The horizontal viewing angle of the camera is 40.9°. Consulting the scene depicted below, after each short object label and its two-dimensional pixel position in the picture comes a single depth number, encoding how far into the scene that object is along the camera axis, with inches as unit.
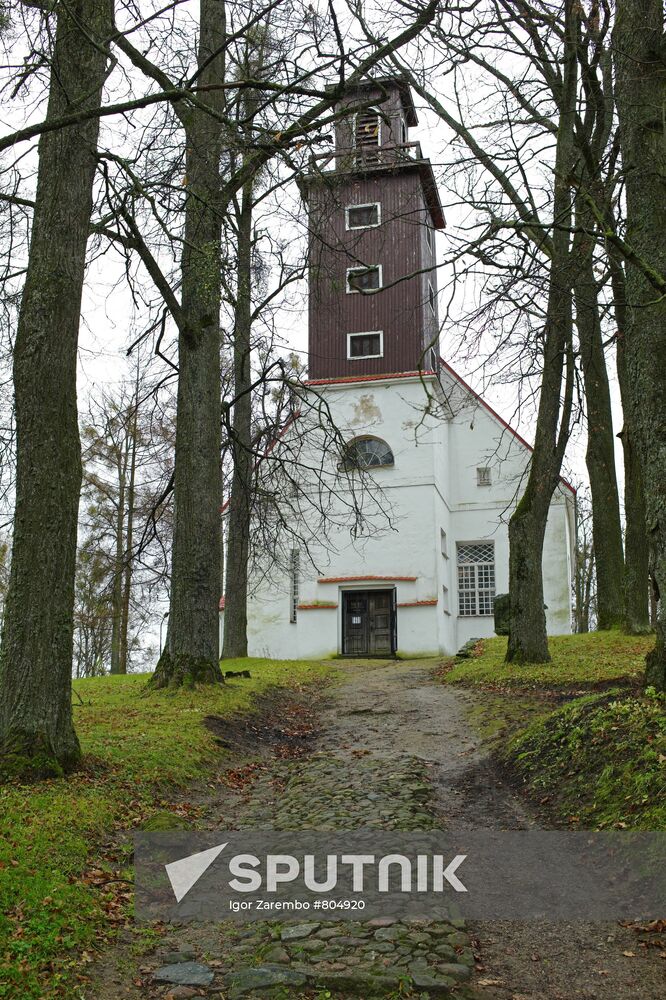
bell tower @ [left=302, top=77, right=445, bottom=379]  1107.9
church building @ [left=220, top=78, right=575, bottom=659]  1059.3
